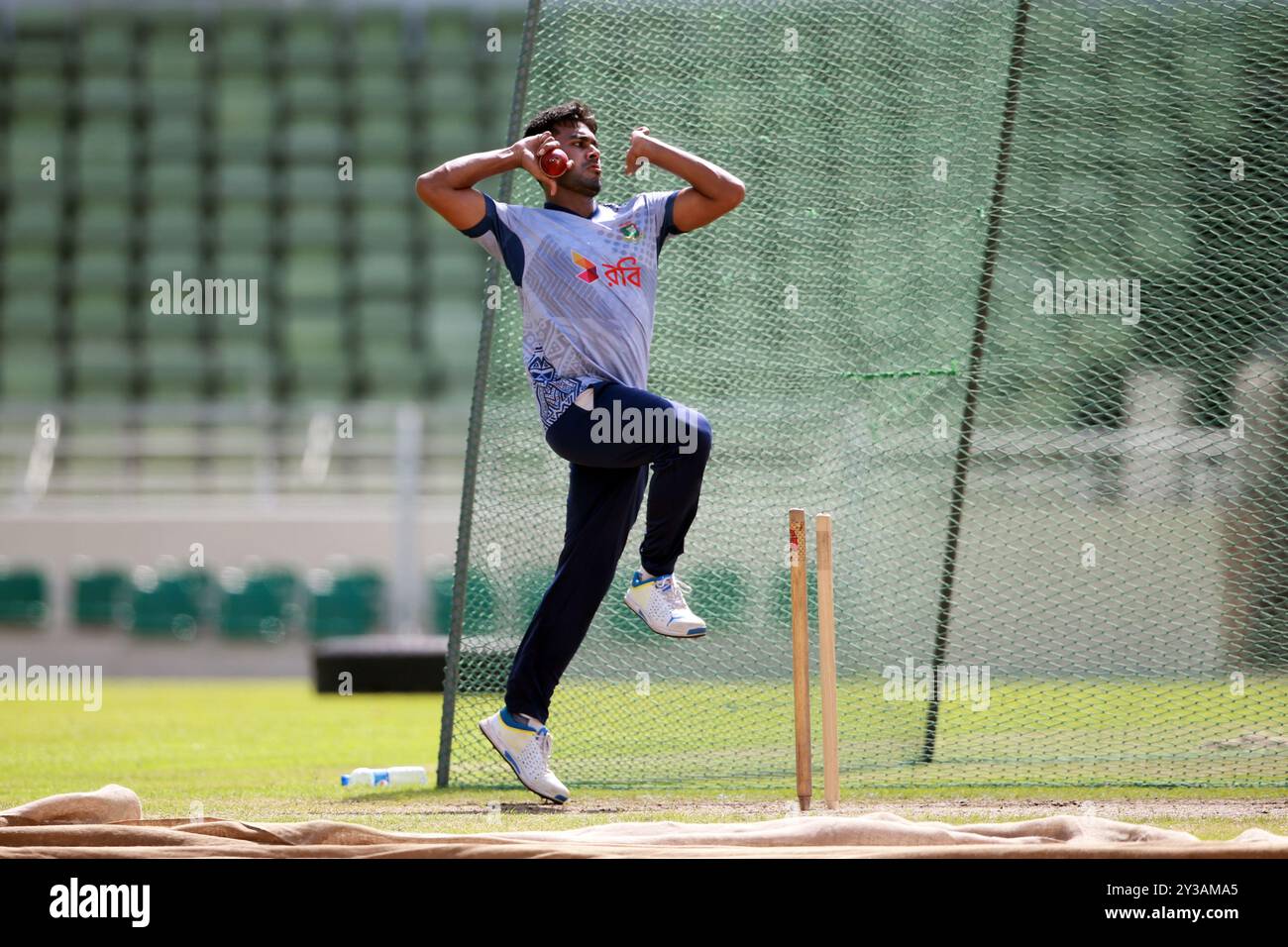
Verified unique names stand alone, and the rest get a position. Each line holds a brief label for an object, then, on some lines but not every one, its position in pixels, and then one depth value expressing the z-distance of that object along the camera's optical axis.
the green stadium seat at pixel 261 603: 13.05
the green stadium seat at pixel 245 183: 18.67
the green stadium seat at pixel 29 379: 17.03
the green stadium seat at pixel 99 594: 13.00
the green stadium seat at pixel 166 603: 13.20
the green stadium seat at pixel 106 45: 19.34
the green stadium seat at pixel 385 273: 18.53
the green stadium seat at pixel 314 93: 19.19
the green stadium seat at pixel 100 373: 17.19
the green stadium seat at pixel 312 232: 18.64
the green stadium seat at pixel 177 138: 18.86
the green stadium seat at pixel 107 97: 19.00
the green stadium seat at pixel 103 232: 18.31
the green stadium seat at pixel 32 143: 18.64
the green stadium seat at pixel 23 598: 12.91
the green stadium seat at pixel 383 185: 18.80
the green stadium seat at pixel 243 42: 19.34
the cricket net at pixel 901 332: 5.59
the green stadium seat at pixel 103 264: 18.14
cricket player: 4.04
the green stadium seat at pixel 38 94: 19.00
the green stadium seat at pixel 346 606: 13.11
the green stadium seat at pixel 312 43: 19.42
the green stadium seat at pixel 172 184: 18.69
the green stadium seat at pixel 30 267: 18.00
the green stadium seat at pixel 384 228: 18.70
